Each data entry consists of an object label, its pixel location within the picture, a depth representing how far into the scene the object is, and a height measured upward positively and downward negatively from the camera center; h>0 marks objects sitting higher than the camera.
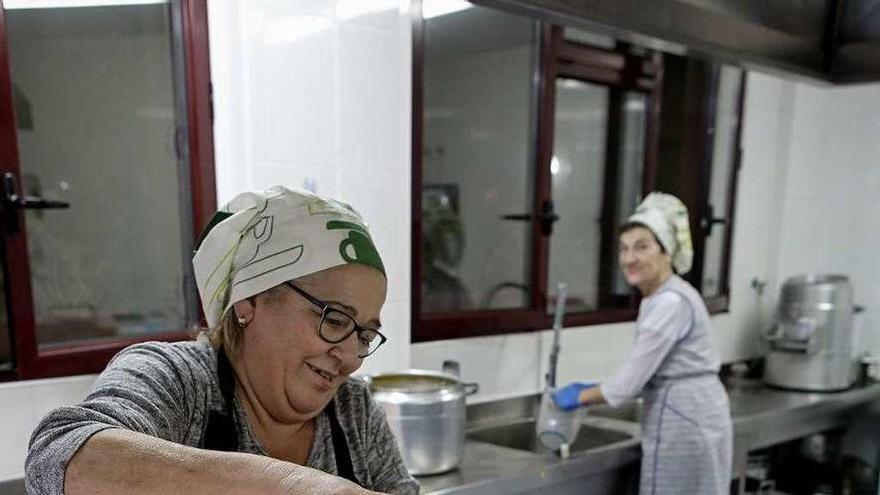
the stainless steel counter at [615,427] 1.70 -0.90
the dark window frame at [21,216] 1.43 -0.11
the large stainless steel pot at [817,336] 2.72 -0.71
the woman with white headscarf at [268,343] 0.79 -0.24
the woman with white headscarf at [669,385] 1.98 -0.68
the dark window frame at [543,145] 2.02 +0.06
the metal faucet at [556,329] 2.13 -0.55
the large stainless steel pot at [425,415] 1.58 -0.62
